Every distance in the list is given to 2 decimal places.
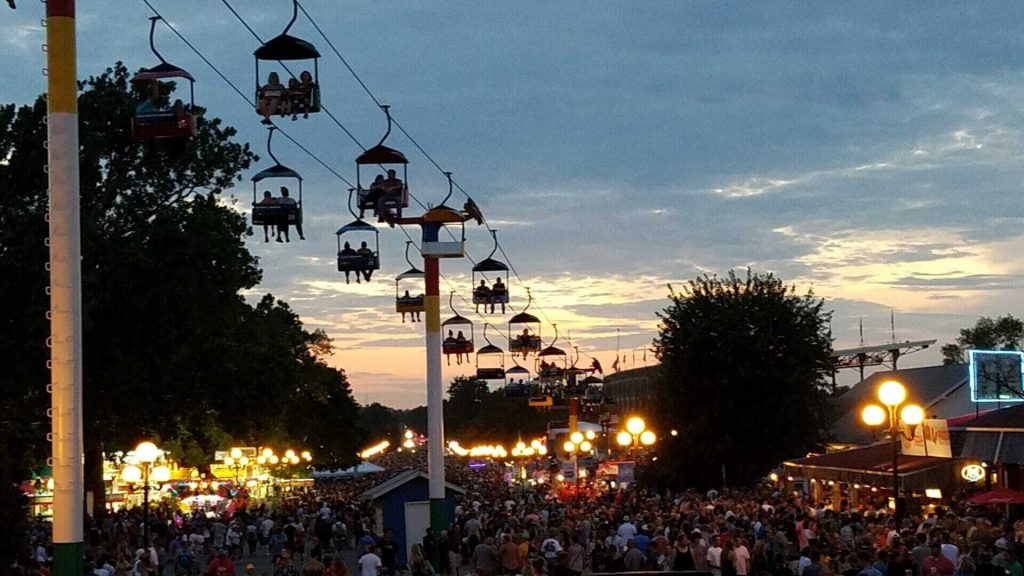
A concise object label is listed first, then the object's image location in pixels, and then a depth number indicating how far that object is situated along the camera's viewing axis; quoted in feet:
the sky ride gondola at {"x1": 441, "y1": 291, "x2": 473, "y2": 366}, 147.33
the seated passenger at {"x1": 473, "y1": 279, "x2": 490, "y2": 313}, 145.38
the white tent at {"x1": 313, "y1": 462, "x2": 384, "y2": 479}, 307.37
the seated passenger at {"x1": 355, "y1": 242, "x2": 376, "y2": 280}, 100.12
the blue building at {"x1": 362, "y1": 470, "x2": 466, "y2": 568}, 131.03
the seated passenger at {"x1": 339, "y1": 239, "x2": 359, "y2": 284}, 100.17
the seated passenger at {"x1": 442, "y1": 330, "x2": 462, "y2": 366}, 147.43
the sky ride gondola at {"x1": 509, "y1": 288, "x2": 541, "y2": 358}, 173.06
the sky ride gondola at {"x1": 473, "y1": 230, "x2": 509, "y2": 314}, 145.18
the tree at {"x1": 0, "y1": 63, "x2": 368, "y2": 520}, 147.02
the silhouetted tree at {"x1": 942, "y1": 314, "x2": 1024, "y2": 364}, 480.64
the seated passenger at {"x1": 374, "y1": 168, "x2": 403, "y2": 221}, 93.56
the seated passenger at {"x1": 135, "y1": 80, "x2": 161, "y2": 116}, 67.15
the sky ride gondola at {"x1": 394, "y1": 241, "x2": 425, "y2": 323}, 138.72
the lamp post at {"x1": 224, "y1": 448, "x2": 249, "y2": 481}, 223.30
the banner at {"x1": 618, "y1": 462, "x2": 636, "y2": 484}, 167.94
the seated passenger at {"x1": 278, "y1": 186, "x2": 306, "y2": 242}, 80.02
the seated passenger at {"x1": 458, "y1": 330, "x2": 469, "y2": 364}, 147.33
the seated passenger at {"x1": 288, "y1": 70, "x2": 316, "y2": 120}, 67.82
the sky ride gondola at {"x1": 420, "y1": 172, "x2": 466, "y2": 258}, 130.21
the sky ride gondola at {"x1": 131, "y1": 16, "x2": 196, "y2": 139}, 66.33
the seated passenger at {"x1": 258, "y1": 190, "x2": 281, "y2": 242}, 79.97
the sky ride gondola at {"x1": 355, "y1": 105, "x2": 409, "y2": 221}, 93.61
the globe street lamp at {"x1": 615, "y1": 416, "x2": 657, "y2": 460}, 149.59
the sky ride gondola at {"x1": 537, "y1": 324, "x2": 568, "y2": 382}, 205.05
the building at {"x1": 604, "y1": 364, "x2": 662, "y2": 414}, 609.01
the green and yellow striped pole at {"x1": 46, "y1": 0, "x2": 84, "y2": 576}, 62.59
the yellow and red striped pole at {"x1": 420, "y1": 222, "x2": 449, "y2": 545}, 133.07
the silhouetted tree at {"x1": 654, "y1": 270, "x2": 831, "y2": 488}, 200.34
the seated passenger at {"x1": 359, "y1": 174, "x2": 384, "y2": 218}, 94.02
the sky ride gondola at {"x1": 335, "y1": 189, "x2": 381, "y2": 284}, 99.86
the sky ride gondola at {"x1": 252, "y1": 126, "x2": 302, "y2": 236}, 79.87
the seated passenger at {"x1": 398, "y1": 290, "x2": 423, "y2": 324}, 138.86
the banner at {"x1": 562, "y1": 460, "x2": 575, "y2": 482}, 195.31
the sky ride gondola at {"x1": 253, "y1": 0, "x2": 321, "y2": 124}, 67.82
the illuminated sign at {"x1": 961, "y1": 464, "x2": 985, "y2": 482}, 112.88
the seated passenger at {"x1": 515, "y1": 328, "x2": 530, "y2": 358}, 173.16
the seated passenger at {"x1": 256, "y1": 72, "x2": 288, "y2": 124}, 67.87
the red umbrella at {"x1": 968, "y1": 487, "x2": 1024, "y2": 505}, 101.57
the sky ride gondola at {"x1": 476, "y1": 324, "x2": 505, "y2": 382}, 163.12
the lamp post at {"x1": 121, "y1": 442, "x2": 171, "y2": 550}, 105.29
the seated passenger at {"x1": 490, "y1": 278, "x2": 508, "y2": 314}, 145.07
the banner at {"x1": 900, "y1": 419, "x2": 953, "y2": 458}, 111.86
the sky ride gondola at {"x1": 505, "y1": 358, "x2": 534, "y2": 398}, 203.92
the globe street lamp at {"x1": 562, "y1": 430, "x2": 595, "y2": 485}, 195.11
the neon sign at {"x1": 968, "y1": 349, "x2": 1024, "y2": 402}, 157.89
